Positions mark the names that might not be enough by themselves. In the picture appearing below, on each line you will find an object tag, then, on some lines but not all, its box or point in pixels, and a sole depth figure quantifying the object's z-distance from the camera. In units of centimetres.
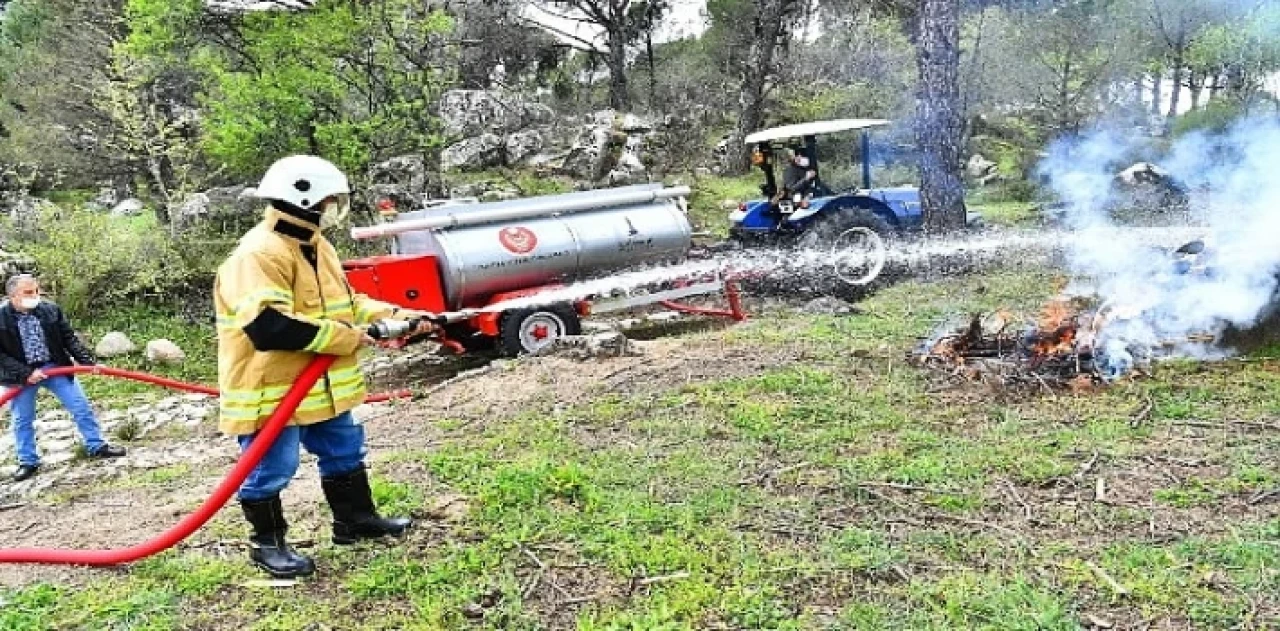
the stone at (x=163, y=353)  1105
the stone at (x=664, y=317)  1125
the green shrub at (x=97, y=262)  1176
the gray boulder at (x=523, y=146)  2022
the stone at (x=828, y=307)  913
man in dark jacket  665
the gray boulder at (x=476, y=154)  1977
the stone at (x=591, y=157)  1966
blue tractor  1100
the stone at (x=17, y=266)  1216
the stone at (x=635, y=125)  2072
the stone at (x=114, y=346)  1105
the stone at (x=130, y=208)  1737
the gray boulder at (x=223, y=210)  1497
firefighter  341
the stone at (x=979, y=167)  2045
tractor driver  1120
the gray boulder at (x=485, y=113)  2069
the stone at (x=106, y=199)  1984
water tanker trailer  877
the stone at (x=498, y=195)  1769
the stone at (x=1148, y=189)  1455
